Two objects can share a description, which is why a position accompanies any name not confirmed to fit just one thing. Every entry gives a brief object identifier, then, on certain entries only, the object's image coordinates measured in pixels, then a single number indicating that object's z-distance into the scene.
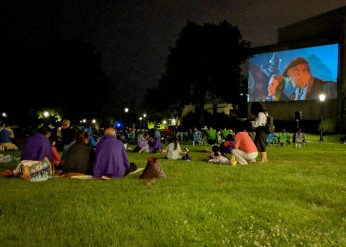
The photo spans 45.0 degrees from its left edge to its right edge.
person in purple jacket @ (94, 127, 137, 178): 10.92
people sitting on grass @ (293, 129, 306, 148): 27.36
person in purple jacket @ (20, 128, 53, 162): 12.09
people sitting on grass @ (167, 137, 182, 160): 17.44
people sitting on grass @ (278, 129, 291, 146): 29.56
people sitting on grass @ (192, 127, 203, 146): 30.12
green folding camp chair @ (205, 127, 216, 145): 30.33
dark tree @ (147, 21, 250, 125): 53.56
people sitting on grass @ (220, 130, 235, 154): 19.22
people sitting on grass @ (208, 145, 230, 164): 15.04
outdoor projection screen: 46.31
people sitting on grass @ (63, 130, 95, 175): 11.35
